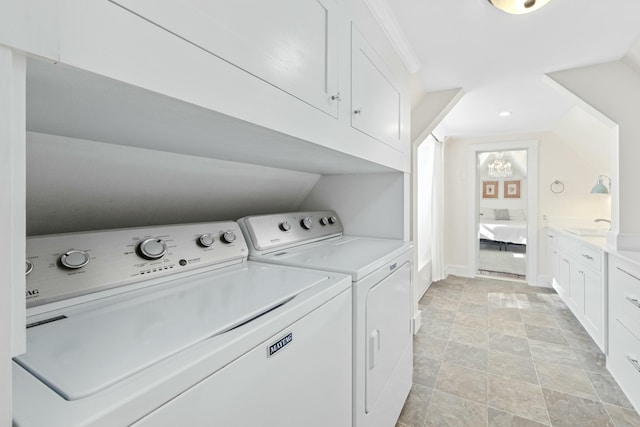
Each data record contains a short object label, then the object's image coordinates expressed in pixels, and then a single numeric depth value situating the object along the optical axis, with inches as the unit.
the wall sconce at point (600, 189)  129.9
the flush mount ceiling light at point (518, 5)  57.7
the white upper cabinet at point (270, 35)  22.1
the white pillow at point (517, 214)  304.3
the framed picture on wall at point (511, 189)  310.5
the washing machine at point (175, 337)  17.5
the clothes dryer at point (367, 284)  44.3
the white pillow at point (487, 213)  311.4
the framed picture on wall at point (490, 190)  320.5
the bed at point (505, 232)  251.6
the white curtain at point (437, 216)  170.2
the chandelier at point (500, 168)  257.1
